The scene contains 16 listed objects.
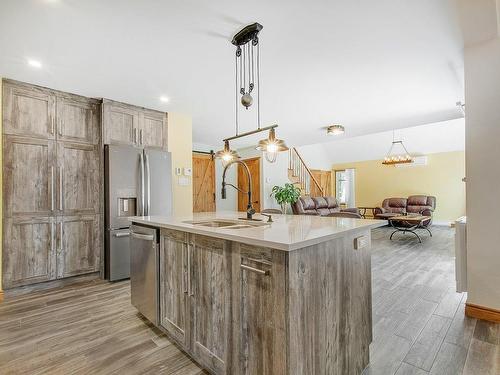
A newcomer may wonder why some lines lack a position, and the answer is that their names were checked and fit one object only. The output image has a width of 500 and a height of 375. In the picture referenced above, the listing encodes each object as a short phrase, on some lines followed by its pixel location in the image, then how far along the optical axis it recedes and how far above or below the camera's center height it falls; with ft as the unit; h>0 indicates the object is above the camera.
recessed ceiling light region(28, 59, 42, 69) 8.46 +4.16
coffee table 19.25 -2.89
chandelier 25.08 +3.77
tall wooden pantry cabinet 9.59 +0.18
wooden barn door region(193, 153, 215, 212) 21.53 +0.35
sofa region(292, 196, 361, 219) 22.71 -1.87
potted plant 22.75 -0.75
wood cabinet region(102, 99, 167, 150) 11.69 +3.02
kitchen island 3.95 -1.99
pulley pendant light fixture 7.13 +4.23
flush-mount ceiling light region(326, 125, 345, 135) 17.16 +3.80
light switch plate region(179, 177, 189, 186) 14.49 +0.36
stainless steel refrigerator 11.21 -0.27
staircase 26.20 +1.33
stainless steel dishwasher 6.85 -2.32
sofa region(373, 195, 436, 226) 25.45 -2.12
